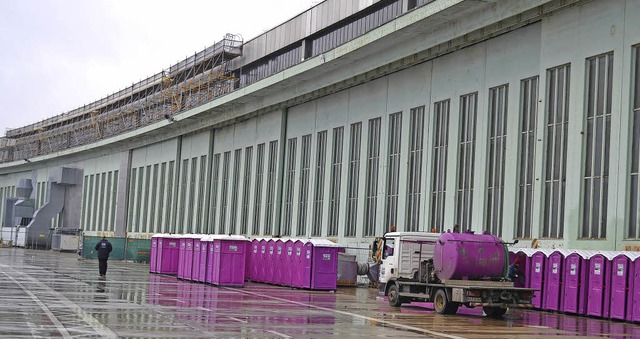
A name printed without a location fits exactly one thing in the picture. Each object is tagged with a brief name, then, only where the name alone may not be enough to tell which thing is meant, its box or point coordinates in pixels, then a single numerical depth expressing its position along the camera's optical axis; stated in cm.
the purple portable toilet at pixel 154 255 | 4400
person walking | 3719
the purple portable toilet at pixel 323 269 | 3391
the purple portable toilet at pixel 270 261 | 3731
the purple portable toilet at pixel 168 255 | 4231
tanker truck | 2283
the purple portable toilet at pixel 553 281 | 2545
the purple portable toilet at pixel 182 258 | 3922
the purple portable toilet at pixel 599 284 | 2342
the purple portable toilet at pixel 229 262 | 3438
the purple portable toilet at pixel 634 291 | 2223
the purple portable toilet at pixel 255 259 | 3897
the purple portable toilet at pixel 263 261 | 3812
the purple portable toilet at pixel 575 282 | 2434
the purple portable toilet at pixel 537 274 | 2628
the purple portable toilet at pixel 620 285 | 2264
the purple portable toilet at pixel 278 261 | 3647
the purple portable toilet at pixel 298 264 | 3434
